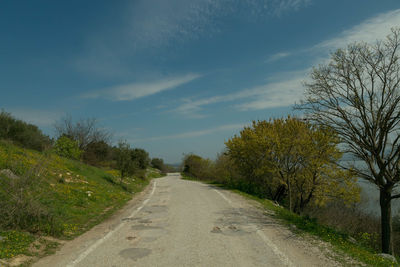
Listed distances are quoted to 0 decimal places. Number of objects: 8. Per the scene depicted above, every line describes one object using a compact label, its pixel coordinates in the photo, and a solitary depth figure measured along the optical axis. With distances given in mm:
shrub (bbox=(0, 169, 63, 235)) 6246
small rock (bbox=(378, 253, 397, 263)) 6225
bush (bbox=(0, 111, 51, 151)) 18172
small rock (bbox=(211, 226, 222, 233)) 7168
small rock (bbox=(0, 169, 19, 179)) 7209
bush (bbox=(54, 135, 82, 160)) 20734
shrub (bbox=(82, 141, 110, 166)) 31919
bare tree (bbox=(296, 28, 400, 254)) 10180
